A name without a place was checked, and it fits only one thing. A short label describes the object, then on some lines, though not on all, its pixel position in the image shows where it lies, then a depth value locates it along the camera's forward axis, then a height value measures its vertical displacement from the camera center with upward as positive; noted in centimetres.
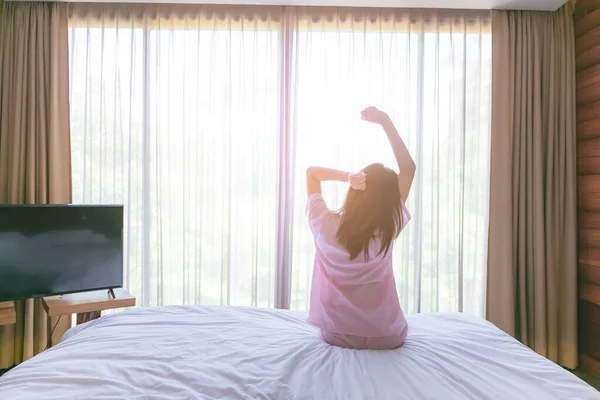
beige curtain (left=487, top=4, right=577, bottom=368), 275 +11
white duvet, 99 -47
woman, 135 -22
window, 277 +47
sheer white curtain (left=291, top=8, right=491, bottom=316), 280 +59
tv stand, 220 -58
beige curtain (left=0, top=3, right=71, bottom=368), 265 +56
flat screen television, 220 -29
